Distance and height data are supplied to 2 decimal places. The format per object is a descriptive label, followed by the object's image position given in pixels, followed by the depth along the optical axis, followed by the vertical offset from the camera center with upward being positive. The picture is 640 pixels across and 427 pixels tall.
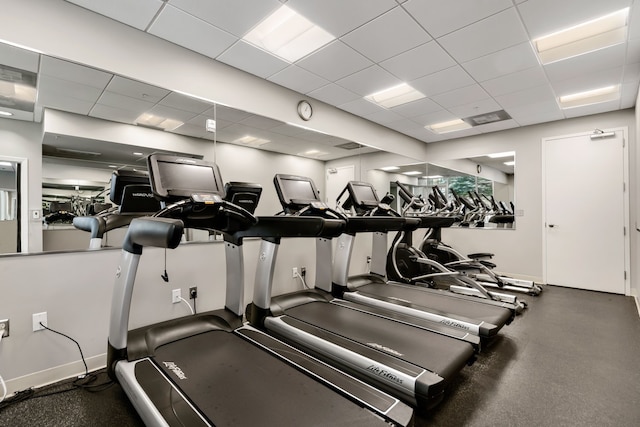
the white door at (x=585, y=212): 4.57 -0.03
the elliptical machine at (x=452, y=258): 4.31 -0.71
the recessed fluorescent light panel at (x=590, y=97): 4.05 +1.58
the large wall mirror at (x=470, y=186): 5.60 +0.51
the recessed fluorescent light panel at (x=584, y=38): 2.70 +1.66
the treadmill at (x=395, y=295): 2.66 -0.92
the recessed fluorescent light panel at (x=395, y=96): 4.16 +1.65
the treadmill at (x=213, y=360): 1.39 -0.89
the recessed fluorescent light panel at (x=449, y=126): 5.48 +1.59
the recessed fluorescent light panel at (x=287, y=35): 2.65 +1.66
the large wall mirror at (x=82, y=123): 2.17 +0.76
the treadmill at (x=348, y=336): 1.74 -0.93
